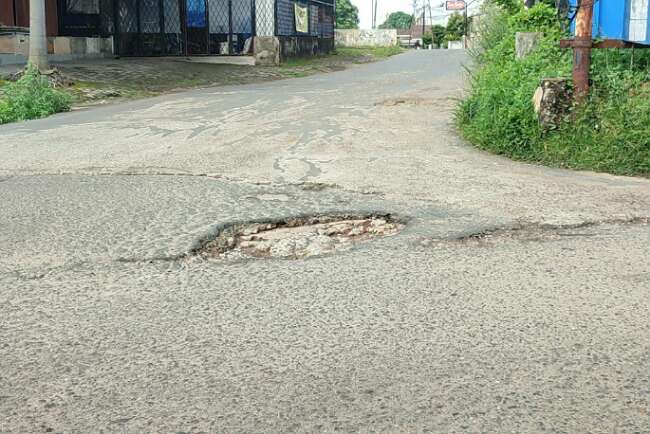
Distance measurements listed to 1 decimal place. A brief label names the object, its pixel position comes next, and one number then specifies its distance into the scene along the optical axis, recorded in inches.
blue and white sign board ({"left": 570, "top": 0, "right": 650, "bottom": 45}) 434.9
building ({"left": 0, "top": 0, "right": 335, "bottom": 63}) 980.6
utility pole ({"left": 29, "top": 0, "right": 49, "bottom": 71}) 604.1
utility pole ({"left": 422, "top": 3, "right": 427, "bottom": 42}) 3913.4
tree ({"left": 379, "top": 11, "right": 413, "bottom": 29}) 6351.4
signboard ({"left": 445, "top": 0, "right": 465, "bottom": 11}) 4436.5
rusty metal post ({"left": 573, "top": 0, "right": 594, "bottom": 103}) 288.8
